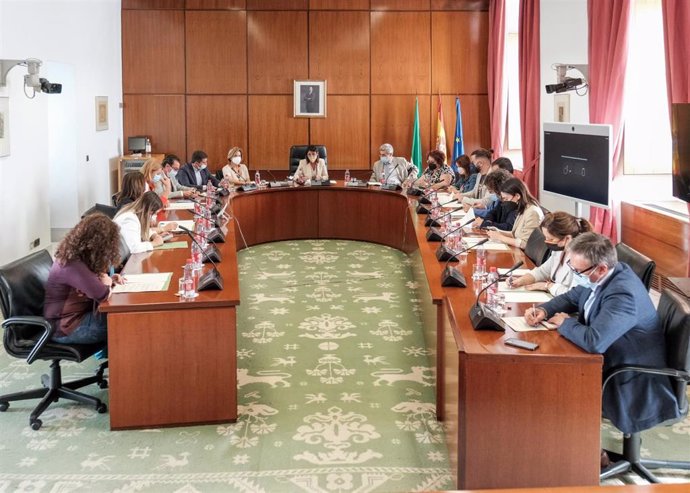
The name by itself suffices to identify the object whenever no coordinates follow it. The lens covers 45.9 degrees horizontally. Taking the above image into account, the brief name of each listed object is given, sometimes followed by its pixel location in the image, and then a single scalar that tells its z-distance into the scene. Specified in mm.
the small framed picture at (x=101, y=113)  10820
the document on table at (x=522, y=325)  3711
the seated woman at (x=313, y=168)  10453
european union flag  11883
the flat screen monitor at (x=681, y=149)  5277
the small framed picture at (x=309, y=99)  12062
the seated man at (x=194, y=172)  9719
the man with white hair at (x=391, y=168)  10266
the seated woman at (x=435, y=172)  9622
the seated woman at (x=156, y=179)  7785
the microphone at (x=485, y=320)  3668
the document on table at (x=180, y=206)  7859
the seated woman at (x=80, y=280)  4309
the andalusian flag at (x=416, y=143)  12031
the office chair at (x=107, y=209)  6754
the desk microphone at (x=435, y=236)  6293
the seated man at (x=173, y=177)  8836
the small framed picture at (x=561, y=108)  9125
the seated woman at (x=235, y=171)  10273
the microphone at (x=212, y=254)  5303
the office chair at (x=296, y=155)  10875
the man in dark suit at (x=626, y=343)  3471
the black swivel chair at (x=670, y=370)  3424
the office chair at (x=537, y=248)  5222
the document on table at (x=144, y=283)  4496
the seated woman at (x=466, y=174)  8656
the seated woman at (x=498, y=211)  6395
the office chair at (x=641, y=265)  4148
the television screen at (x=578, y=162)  6004
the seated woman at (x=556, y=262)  4359
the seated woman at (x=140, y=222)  5625
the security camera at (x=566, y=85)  7590
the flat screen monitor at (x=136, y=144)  11641
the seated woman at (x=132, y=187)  6828
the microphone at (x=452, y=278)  4672
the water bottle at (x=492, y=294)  4108
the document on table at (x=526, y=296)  4312
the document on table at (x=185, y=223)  6544
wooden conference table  3289
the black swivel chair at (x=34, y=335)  4273
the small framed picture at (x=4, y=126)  7742
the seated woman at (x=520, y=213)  5906
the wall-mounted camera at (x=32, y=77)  7547
